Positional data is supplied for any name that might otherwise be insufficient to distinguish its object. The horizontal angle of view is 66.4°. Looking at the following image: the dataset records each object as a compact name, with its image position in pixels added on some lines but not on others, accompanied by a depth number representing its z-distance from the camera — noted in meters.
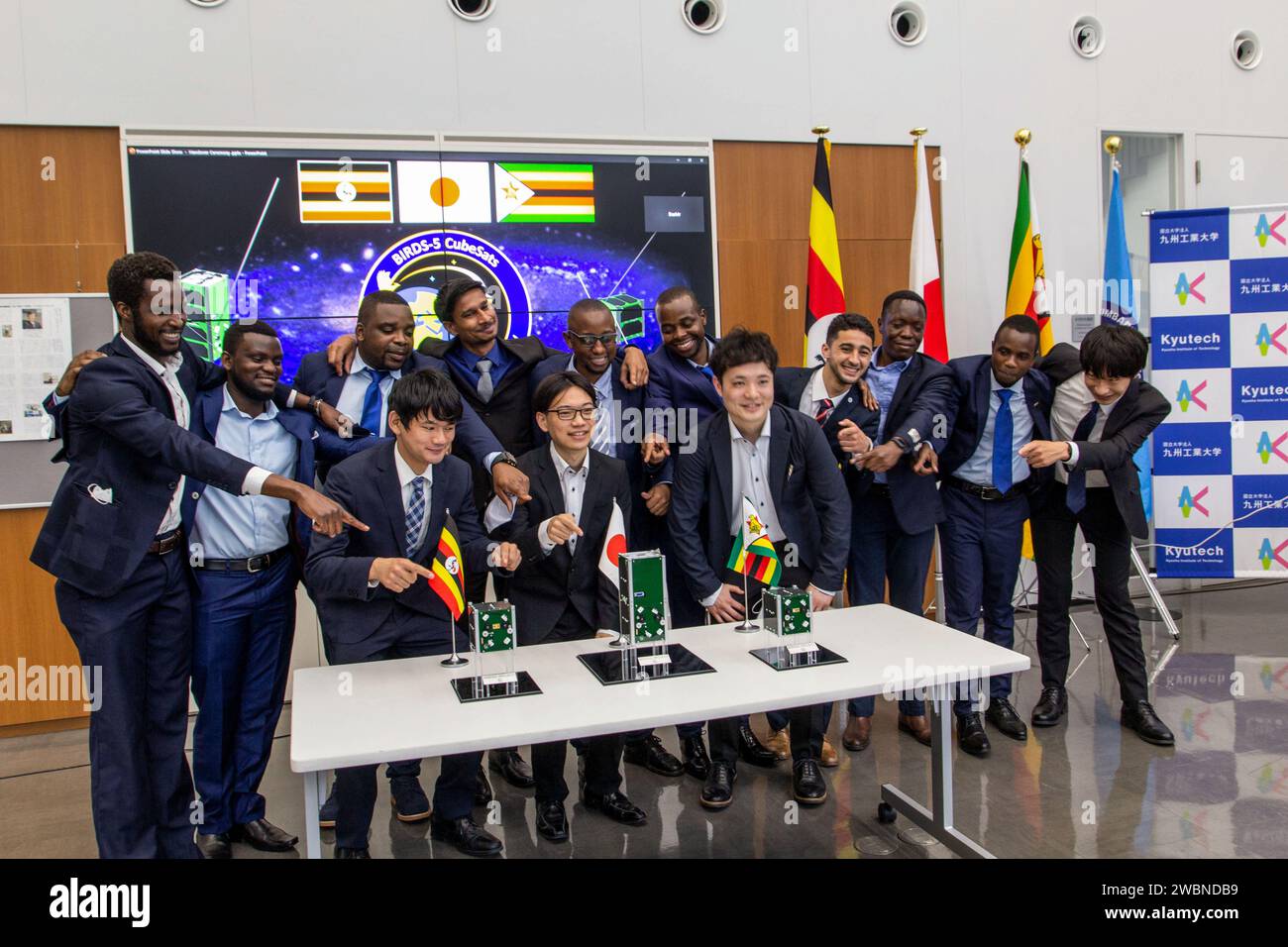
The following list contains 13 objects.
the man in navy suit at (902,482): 3.75
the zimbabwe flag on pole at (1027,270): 5.52
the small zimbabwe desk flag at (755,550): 2.92
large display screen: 4.68
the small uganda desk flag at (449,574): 2.63
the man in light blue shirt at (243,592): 3.03
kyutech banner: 5.39
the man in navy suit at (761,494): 3.34
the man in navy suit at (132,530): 2.68
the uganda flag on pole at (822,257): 5.32
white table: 2.17
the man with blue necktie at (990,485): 3.87
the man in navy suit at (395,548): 2.75
